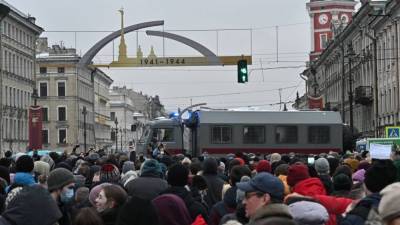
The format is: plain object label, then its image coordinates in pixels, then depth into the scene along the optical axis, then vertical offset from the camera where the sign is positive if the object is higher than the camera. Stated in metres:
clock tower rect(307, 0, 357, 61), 124.19 +17.07
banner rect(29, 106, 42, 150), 62.28 +0.73
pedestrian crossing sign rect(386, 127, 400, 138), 31.38 +0.02
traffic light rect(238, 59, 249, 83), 36.16 +2.62
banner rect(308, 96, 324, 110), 76.59 +2.73
